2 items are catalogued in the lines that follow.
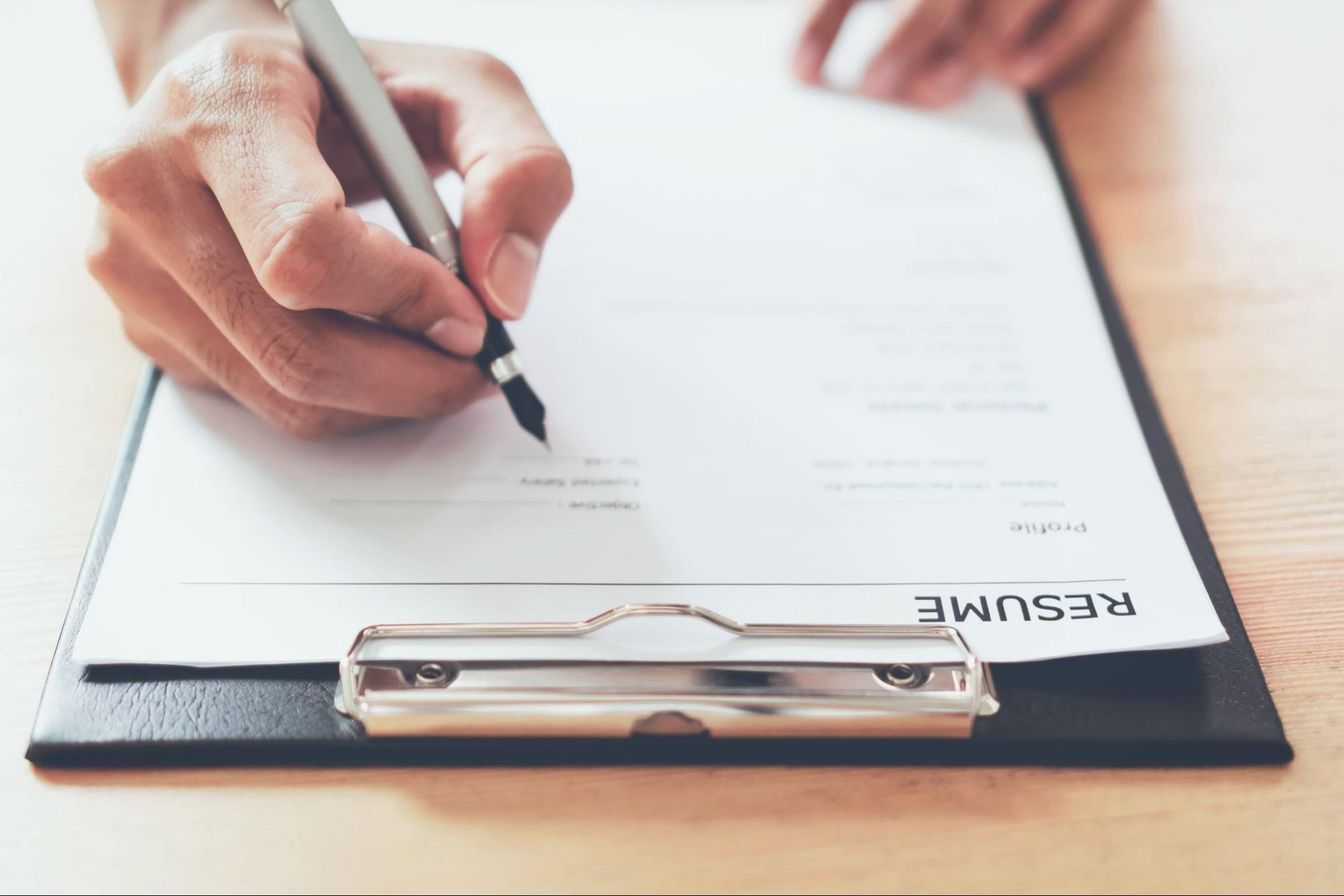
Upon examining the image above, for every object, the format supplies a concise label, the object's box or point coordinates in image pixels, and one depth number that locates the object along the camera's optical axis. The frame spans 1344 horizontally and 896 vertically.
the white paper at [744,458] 0.37
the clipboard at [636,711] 0.33
